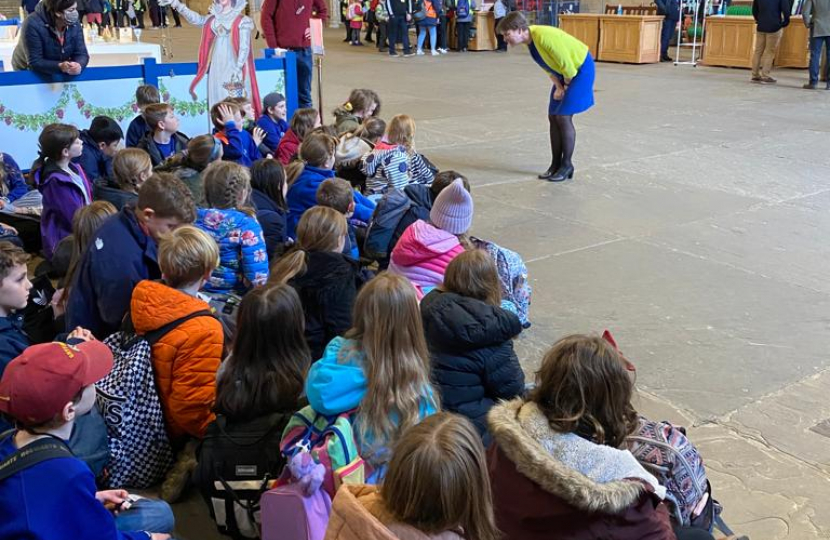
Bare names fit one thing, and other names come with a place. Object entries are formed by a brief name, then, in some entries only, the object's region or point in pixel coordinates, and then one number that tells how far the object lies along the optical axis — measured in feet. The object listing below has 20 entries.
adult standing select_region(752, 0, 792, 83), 46.47
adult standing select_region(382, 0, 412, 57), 64.13
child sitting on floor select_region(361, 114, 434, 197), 20.06
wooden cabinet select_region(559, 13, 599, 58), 61.62
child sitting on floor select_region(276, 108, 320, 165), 22.39
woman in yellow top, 25.55
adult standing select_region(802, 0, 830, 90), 44.60
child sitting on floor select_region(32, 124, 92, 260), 17.11
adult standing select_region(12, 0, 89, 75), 24.41
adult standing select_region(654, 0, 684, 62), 60.08
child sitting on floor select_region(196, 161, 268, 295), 14.20
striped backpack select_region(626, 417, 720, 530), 8.16
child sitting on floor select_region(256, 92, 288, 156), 24.89
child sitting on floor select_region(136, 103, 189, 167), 21.06
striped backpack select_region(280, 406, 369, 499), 8.29
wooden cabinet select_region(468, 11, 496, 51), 69.05
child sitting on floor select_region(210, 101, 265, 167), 21.57
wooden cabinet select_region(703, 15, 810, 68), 53.16
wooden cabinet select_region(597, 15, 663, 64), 58.13
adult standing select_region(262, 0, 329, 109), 34.06
